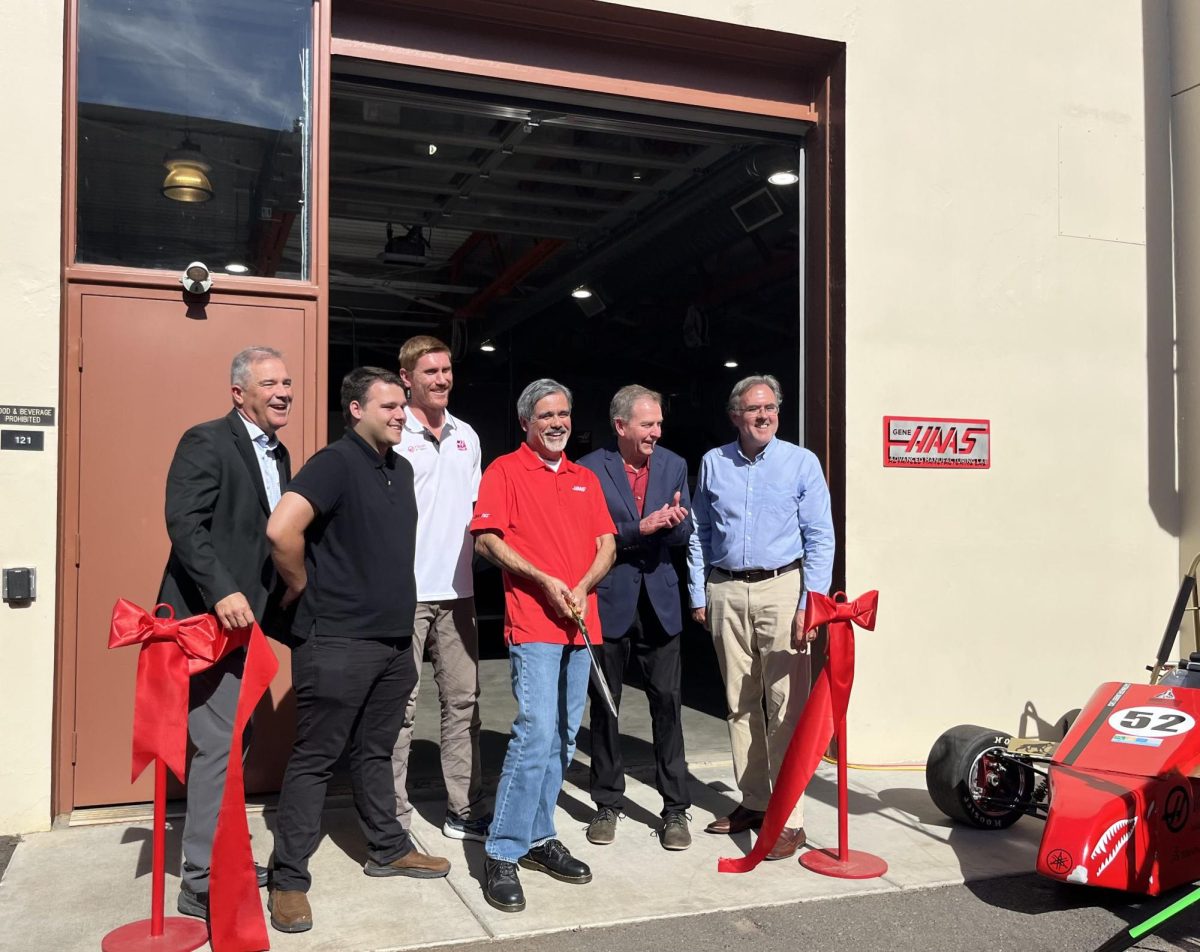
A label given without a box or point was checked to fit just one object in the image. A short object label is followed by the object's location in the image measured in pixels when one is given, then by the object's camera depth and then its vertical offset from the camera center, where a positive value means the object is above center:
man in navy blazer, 4.76 -0.51
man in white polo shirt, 4.65 -0.33
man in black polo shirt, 3.80 -0.36
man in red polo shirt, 4.07 -0.40
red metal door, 4.90 +0.16
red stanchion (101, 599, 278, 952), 3.54 -0.85
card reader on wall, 4.71 -0.40
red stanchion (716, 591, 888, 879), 4.41 -1.00
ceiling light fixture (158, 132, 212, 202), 5.12 +1.50
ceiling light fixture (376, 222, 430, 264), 11.00 +2.51
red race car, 3.80 -1.09
